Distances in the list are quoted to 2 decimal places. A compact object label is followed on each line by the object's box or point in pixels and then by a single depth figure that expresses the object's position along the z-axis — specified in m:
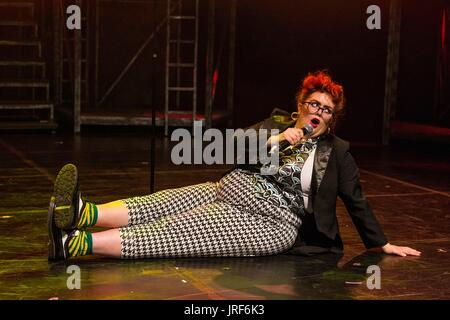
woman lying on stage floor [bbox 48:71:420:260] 4.21
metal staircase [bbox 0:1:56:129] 10.84
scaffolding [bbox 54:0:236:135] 10.39
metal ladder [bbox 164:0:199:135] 11.85
